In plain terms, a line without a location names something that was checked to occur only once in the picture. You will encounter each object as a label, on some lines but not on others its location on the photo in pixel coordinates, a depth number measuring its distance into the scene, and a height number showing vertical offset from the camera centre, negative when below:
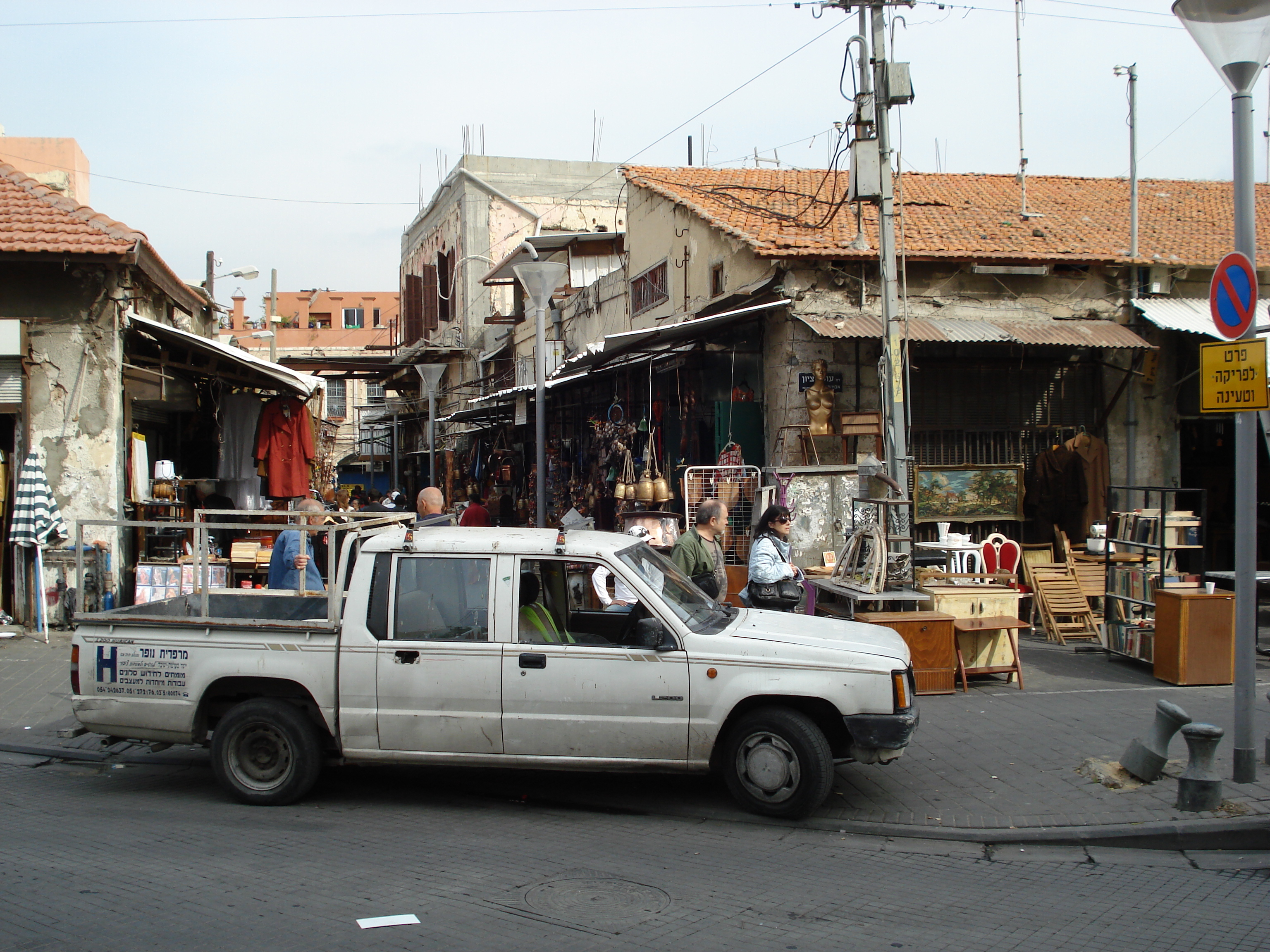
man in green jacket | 8.36 -0.48
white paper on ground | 4.31 -1.84
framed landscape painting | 12.75 -0.04
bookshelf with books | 9.65 -0.83
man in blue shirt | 8.05 -0.55
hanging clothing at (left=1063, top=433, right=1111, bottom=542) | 12.73 +0.23
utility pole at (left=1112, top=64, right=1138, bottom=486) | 13.09 +1.16
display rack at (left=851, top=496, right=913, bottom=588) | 9.10 -0.39
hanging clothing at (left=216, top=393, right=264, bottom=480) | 14.89 +0.89
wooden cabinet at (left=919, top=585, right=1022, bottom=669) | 9.16 -1.11
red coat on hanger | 14.89 +0.73
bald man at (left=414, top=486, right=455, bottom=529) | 10.20 -0.09
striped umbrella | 11.34 -0.14
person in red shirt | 13.97 -0.29
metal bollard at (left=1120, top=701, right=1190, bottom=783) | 6.09 -1.61
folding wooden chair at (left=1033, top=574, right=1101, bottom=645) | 11.50 -1.34
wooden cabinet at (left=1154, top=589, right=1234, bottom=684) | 8.98 -1.33
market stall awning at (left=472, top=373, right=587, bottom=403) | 16.02 +1.68
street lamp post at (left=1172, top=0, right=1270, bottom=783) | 5.95 +1.55
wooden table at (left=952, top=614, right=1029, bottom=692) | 8.91 -1.35
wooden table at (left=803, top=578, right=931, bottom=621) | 8.61 -0.92
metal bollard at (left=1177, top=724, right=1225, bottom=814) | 5.71 -1.65
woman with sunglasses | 8.20 -0.48
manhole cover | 4.49 -1.88
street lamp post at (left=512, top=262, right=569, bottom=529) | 11.05 +2.09
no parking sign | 5.94 +1.15
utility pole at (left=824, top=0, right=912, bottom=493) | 9.94 +3.08
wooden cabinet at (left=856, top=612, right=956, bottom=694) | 8.66 -1.38
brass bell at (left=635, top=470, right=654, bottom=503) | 12.66 +0.05
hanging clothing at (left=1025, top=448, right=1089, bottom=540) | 12.65 -0.04
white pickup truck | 5.77 -1.09
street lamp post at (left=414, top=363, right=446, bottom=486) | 19.98 +2.33
